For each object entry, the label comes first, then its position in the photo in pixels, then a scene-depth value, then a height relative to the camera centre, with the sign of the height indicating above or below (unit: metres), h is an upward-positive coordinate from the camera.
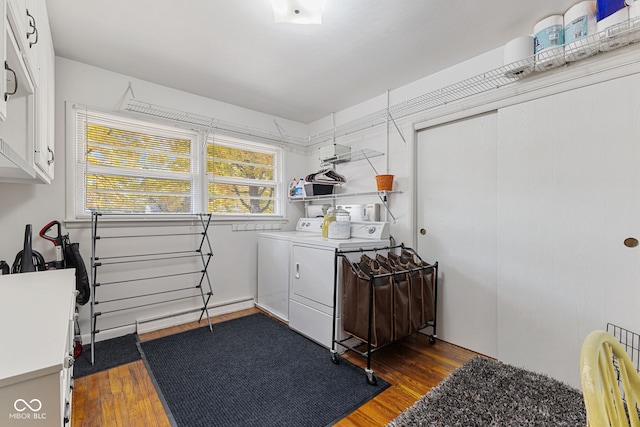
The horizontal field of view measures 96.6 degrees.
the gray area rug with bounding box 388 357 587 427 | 1.44 -1.05
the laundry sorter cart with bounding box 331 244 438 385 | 1.96 -0.64
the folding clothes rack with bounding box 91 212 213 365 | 2.29 -0.51
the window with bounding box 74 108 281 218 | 2.48 +0.42
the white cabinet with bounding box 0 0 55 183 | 1.01 +0.58
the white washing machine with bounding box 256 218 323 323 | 2.83 -0.59
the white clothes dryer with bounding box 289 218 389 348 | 2.29 -0.56
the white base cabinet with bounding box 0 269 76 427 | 0.63 -0.37
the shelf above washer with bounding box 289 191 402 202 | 2.80 +0.18
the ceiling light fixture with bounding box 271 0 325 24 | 1.57 +1.14
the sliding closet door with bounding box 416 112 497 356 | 2.22 -0.08
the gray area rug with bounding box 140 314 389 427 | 1.60 -1.13
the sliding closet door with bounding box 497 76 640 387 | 1.63 -0.06
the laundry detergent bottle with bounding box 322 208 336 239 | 2.82 -0.10
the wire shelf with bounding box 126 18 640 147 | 1.58 +0.96
